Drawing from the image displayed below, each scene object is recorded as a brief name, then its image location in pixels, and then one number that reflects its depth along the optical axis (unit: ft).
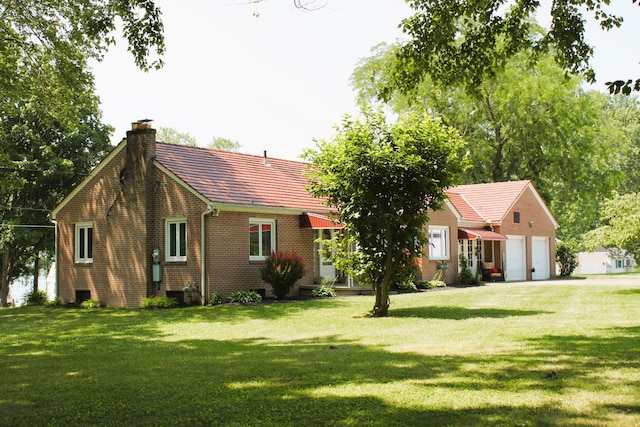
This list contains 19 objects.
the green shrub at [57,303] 83.87
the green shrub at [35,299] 92.17
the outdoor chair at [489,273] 113.19
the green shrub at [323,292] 76.59
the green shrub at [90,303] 78.48
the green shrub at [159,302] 70.18
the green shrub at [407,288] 85.71
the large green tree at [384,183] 50.39
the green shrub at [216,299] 69.56
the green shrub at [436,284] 90.68
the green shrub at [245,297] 69.72
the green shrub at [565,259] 136.98
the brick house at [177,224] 72.64
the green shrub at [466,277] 101.40
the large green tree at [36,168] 112.37
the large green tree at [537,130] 140.67
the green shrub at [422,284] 88.63
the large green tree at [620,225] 77.15
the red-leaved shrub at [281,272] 72.59
